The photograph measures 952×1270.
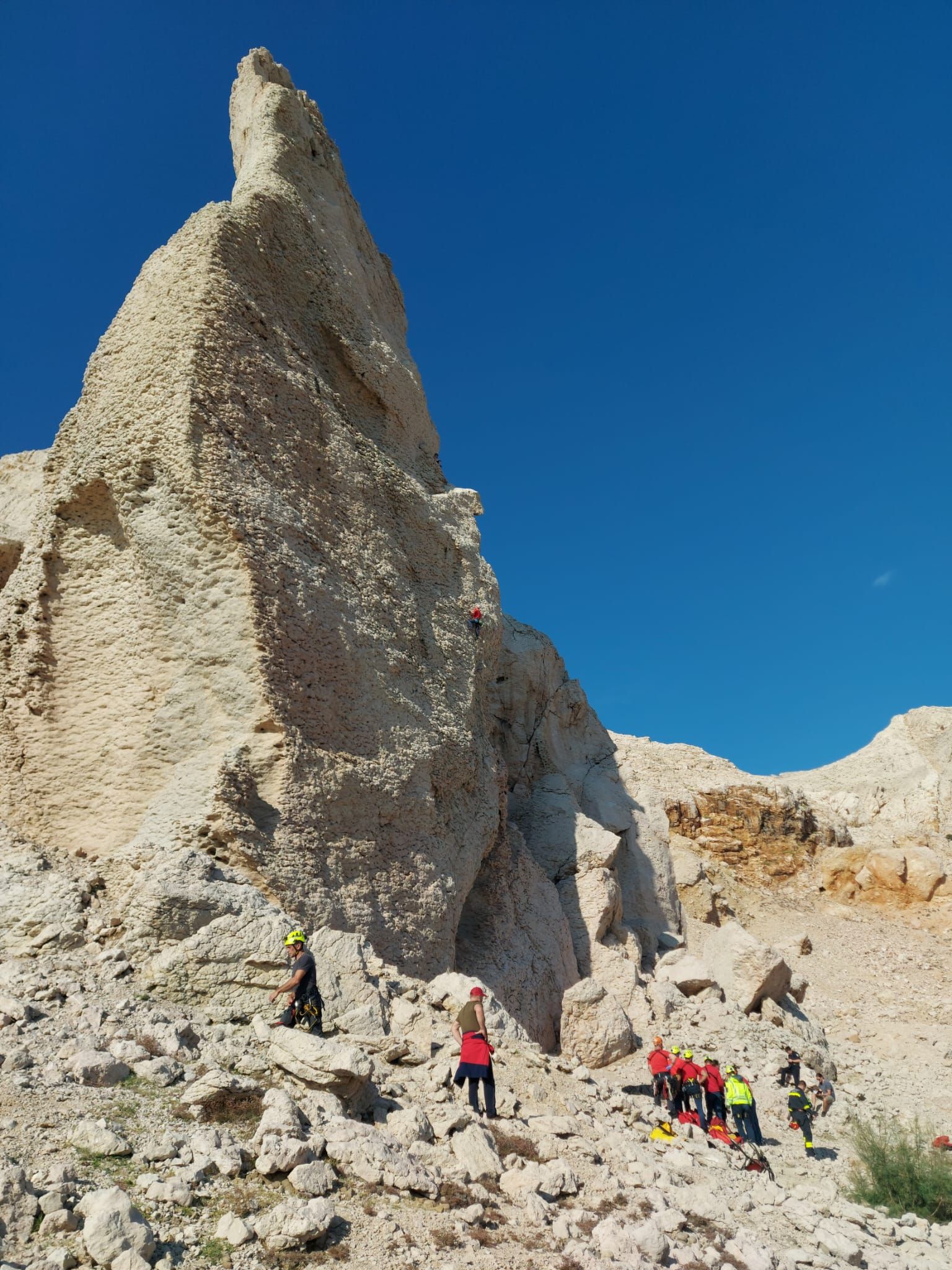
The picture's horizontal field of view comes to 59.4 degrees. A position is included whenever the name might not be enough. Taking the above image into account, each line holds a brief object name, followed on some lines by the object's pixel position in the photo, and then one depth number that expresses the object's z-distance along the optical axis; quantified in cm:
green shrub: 918
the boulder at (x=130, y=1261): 368
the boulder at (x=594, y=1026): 1206
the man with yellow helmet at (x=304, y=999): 693
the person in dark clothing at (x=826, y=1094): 1277
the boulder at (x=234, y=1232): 411
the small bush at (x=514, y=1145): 632
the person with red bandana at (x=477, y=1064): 683
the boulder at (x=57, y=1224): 378
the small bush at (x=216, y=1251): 399
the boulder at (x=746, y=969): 1551
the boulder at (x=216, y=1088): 539
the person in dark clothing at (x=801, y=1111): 1102
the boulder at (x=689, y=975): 1520
